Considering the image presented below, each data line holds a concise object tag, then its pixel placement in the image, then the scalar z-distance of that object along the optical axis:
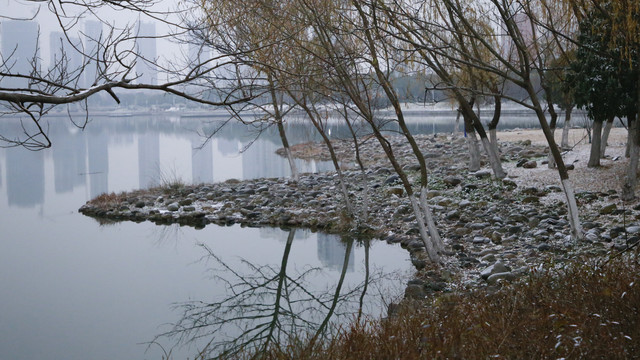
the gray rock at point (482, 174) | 14.49
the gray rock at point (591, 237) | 8.44
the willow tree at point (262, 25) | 9.18
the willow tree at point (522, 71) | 7.04
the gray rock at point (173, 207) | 14.84
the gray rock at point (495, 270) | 7.87
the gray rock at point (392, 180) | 15.53
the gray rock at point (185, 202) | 15.33
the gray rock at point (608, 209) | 9.80
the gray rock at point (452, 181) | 14.21
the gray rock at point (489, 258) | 8.75
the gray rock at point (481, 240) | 9.77
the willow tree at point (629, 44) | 6.90
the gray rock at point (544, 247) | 8.68
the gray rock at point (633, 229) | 8.45
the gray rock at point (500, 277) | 7.47
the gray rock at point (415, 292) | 7.84
